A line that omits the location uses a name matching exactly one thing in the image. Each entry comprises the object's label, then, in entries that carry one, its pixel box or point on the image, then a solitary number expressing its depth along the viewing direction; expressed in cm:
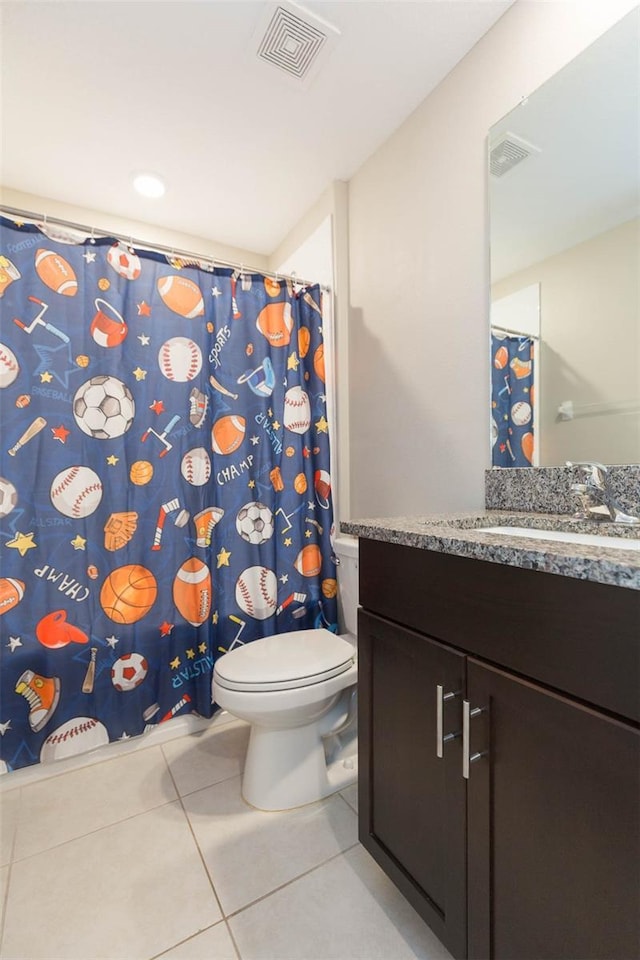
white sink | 85
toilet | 118
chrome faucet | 94
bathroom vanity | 52
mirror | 98
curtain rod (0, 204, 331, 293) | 137
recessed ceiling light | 182
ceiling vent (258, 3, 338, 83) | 120
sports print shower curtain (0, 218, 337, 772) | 136
